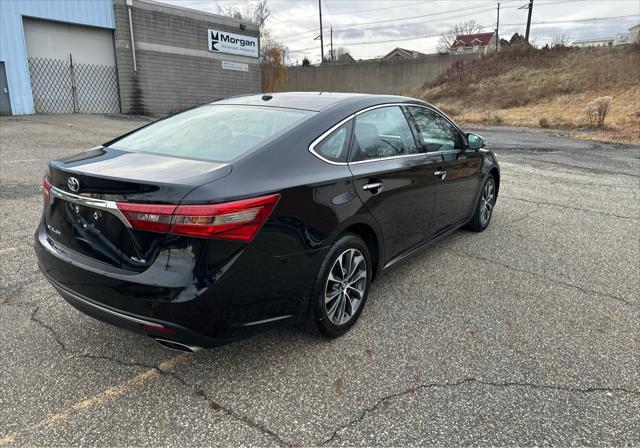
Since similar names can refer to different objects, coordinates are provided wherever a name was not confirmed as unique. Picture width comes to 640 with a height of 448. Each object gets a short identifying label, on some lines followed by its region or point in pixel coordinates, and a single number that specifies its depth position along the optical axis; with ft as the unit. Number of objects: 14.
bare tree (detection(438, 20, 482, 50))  231.30
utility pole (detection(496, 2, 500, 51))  181.84
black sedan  7.55
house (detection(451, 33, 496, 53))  236.02
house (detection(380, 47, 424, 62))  258.78
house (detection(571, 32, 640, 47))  163.43
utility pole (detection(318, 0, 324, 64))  189.67
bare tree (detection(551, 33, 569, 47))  121.29
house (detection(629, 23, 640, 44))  173.06
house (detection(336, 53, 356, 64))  247.54
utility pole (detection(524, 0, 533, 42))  139.23
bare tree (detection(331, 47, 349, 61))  234.05
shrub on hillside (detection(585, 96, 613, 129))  65.05
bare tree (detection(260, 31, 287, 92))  98.63
